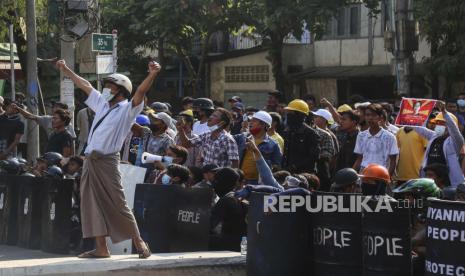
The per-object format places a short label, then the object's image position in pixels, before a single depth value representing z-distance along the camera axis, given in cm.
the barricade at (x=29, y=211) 1270
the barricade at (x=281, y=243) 881
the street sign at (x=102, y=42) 1761
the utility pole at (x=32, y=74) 1800
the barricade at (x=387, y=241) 778
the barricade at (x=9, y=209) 1312
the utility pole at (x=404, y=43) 1730
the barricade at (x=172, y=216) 1040
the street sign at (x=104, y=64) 1753
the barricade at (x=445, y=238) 712
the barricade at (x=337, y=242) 823
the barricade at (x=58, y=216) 1220
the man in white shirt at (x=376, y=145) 1170
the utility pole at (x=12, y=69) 2161
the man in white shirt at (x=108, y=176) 913
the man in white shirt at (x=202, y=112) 1352
